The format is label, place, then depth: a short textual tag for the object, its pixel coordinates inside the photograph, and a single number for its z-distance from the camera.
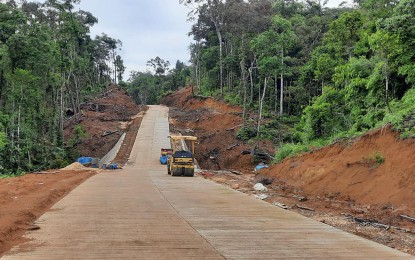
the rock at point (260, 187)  17.37
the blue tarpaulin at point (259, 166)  26.97
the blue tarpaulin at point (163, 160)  35.16
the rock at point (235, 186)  18.14
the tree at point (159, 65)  111.44
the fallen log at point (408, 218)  9.92
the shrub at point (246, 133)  35.69
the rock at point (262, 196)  14.93
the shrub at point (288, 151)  21.84
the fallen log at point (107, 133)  45.59
